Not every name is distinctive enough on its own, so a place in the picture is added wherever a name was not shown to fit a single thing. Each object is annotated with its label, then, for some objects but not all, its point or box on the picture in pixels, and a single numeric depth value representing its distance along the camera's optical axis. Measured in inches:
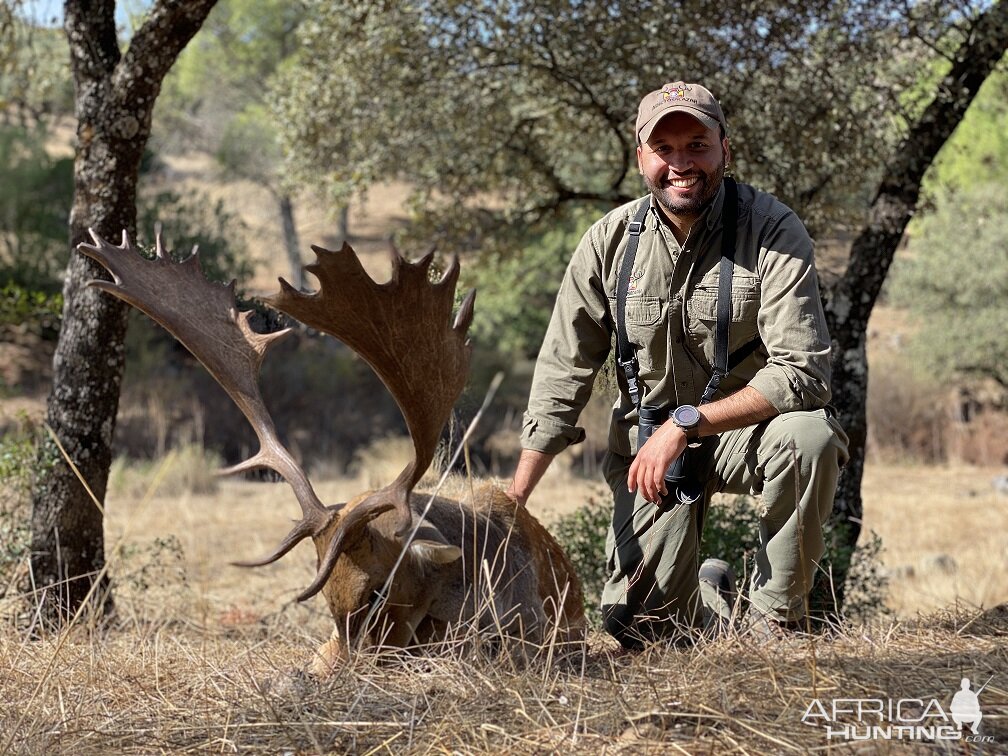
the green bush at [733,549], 229.5
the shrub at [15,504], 230.2
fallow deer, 154.8
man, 159.9
